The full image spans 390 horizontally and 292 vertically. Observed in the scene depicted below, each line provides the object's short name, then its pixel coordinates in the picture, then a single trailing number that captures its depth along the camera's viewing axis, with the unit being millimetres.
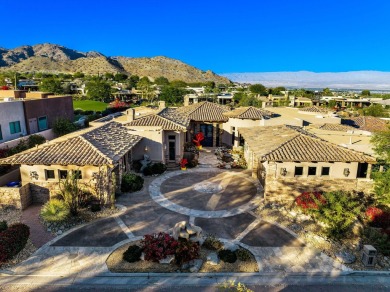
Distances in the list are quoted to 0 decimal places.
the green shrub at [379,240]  13328
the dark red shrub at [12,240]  12102
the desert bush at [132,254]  12344
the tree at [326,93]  129837
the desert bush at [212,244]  13312
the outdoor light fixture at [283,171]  18312
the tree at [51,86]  82438
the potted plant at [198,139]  33688
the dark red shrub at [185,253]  12258
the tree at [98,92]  83812
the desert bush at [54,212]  15016
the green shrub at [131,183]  20406
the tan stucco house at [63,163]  16984
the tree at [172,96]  83875
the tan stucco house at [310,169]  17734
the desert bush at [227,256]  12415
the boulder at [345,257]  12719
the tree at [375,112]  62938
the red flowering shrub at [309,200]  15969
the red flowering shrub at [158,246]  12359
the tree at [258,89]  120594
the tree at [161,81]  136475
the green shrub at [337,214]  14242
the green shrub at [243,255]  12629
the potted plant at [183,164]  26206
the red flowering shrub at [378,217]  15250
